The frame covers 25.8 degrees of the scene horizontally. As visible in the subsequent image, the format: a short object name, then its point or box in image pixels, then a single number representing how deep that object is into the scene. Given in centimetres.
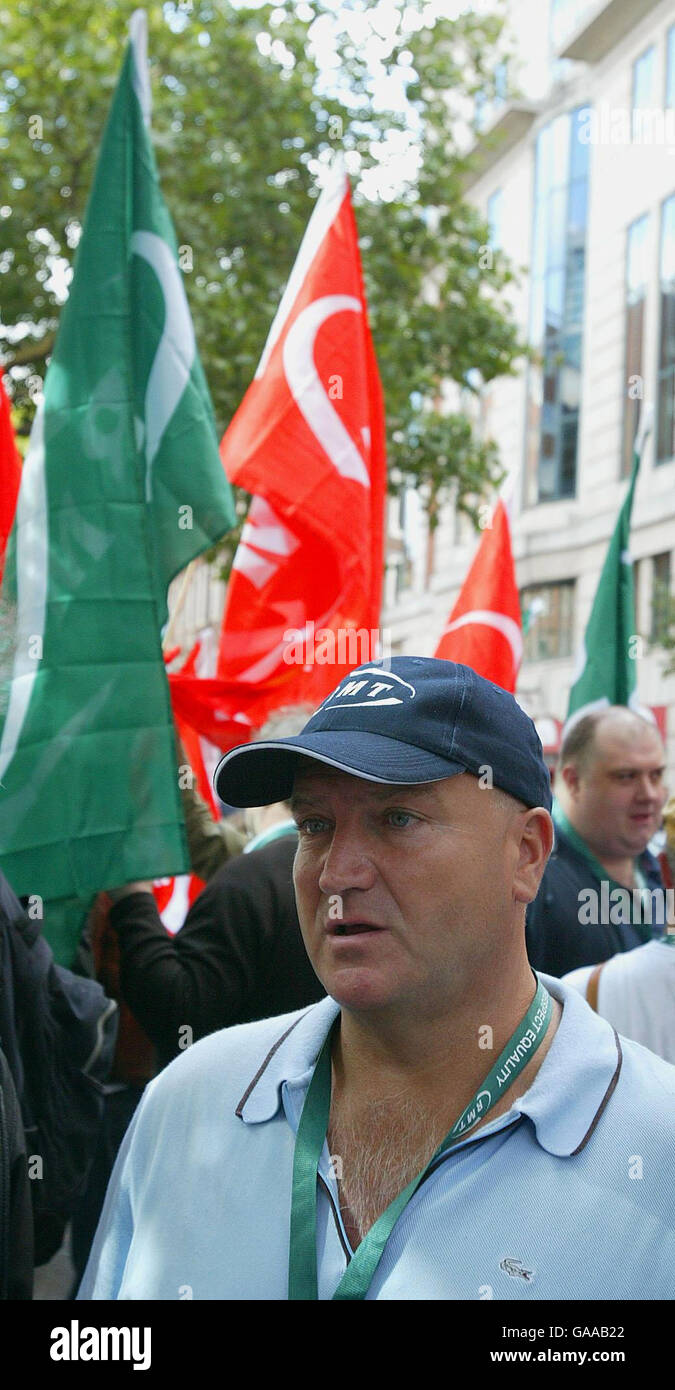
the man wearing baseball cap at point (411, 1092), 156
